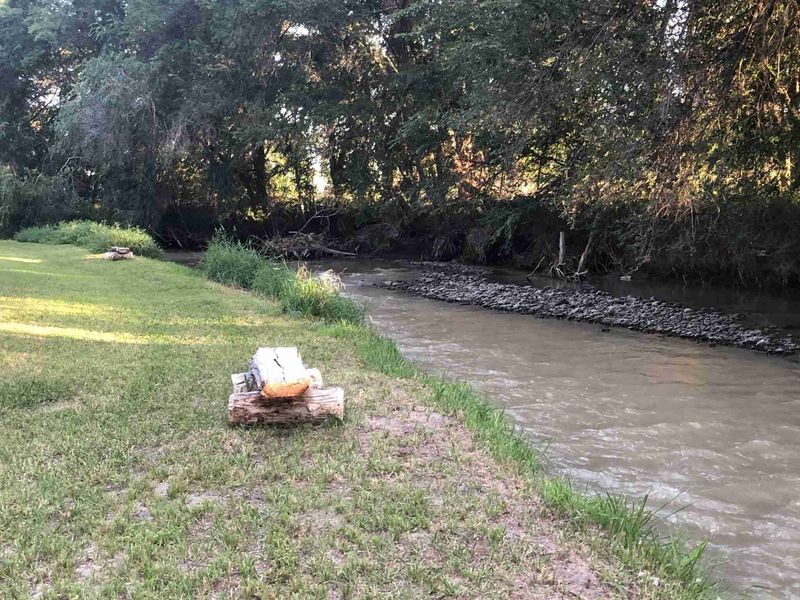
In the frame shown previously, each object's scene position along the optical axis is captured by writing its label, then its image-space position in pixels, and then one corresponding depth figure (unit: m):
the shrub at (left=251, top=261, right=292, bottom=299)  12.63
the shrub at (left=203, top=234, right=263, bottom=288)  15.07
